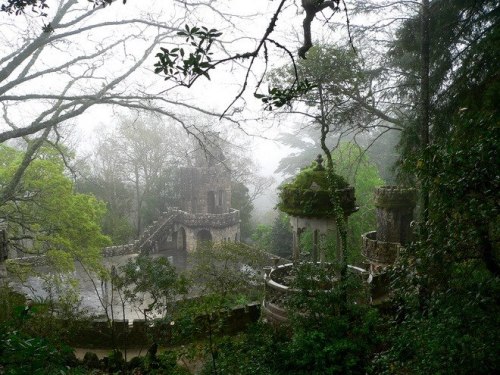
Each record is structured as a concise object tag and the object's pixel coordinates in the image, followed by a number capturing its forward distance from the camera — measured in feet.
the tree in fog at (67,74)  38.86
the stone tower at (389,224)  43.45
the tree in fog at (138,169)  94.53
